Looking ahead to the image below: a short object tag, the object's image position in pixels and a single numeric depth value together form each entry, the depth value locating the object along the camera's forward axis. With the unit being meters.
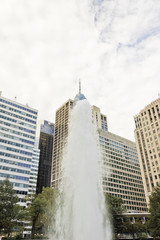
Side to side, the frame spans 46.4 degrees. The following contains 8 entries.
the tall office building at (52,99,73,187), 113.11
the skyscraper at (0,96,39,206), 74.06
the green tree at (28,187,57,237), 42.44
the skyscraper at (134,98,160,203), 80.12
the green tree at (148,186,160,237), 34.63
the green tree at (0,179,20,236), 31.88
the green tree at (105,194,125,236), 41.50
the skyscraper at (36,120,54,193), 145.88
